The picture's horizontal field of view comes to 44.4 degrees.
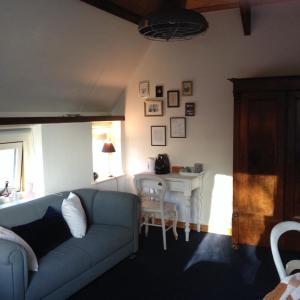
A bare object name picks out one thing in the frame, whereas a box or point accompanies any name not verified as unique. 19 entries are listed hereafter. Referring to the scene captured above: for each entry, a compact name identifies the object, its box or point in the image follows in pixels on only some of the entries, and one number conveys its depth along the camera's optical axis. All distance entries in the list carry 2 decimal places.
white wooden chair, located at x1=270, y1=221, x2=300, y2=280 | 2.24
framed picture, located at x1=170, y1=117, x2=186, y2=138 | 4.71
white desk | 4.30
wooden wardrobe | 3.77
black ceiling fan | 2.32
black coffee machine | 4.68
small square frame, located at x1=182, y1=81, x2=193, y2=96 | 4.60
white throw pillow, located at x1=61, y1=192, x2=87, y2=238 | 3.46
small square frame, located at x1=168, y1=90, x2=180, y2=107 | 4.71
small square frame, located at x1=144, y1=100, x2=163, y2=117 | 4.84
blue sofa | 2.56
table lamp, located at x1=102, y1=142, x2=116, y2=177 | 4.84
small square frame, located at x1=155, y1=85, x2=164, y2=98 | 4.80
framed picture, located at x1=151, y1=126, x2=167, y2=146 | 4.88
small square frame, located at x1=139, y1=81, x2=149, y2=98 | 4.90
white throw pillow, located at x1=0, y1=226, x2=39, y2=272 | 2.76
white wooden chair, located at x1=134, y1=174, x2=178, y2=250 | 4.08
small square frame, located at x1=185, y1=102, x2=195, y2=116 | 4.62
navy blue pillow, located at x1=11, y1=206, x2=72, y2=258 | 3.00
